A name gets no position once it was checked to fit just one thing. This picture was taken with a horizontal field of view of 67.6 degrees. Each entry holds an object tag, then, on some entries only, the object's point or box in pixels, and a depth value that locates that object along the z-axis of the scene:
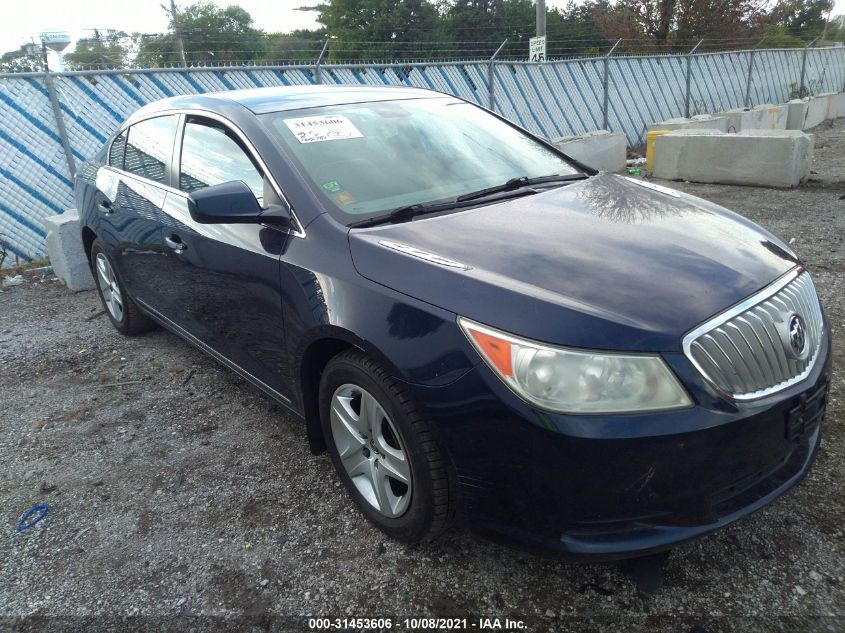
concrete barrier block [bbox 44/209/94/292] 6.29
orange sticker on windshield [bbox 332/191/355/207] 2.56
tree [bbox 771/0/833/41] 47.34
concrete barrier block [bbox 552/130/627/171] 10.09
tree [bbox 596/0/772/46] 27.88
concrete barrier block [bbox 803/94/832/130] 17.45
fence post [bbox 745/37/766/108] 20.36
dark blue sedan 1.78
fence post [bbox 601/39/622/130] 14.21
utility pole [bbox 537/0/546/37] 15.76
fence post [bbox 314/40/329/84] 9.52
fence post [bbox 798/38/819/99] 23.98
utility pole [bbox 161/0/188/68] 38.22
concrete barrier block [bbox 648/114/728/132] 11.59
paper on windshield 2.83
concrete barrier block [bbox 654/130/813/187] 8.49
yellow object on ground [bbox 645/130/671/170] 10.30
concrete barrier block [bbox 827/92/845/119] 19.62
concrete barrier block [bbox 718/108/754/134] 13.51
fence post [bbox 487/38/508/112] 11.70
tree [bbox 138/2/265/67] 41.78
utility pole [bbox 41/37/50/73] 7.60
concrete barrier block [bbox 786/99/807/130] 16.03
